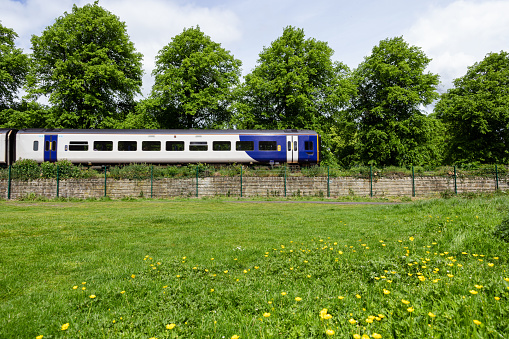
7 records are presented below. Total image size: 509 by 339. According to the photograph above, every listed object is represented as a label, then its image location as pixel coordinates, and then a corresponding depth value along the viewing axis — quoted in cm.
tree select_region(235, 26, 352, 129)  2953
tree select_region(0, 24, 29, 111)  2936
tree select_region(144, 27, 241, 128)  2955
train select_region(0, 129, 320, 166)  2269
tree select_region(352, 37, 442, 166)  3073
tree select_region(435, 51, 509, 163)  3157
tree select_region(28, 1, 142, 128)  2744
